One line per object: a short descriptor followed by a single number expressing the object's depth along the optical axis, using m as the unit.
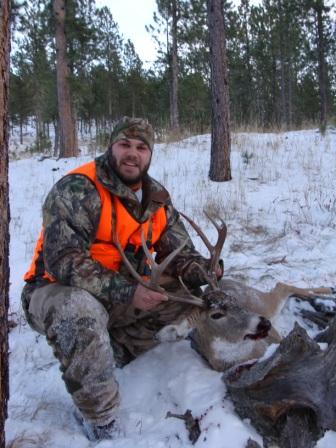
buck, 2.84
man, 2.54
